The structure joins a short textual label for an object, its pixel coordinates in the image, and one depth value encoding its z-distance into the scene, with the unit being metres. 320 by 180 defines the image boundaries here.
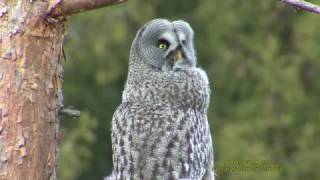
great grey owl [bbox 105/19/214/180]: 10.19
